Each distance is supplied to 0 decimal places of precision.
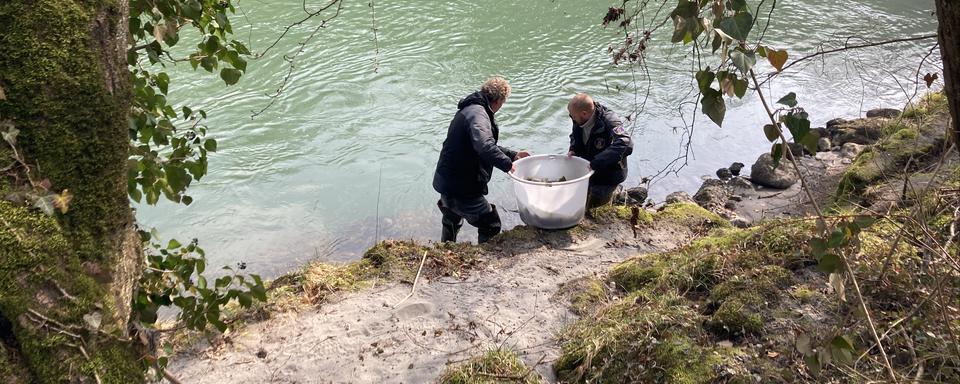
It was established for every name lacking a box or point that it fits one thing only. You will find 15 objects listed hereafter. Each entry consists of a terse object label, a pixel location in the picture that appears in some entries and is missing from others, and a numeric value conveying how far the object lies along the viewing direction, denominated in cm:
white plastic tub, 622
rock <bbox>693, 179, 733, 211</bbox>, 884
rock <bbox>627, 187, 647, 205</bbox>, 902
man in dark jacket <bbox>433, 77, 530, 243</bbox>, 613
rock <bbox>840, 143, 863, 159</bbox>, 980
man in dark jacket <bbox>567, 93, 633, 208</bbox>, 627
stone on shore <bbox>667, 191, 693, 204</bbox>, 878
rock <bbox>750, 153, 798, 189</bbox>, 938
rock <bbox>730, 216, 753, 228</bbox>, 767
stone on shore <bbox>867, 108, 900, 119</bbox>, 1063
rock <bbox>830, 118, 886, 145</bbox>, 1011
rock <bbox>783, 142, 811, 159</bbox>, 949
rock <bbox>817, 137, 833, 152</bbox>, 1027
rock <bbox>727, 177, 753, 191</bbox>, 948
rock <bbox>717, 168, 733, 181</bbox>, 995
